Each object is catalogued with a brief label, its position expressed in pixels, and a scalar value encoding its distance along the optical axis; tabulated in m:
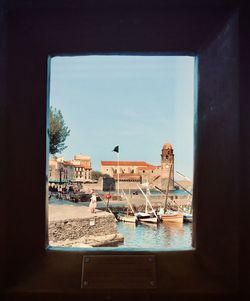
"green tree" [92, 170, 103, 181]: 38.88
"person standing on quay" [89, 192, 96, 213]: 17.11
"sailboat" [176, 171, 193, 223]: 28.69
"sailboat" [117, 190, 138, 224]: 27.48
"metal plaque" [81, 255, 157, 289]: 1.76
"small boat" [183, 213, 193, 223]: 28.69
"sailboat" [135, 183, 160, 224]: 27.97
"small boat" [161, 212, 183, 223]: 28.33
